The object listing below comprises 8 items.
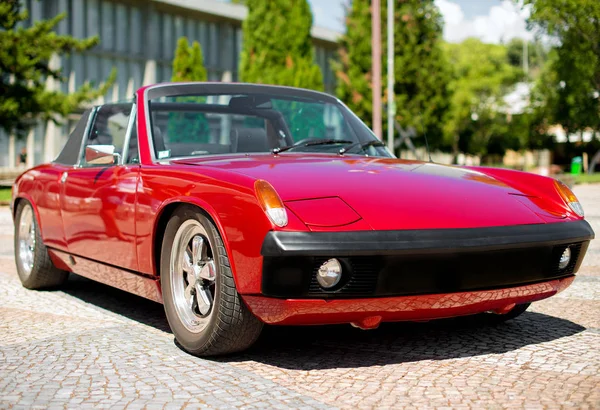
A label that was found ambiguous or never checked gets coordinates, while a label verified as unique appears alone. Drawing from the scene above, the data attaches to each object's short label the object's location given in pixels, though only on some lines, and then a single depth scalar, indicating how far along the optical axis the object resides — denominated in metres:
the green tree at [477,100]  54.56
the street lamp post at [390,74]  24.72
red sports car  3.59
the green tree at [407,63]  34.41
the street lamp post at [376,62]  21.53
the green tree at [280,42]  34.22
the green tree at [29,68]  25.00
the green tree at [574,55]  35.50
